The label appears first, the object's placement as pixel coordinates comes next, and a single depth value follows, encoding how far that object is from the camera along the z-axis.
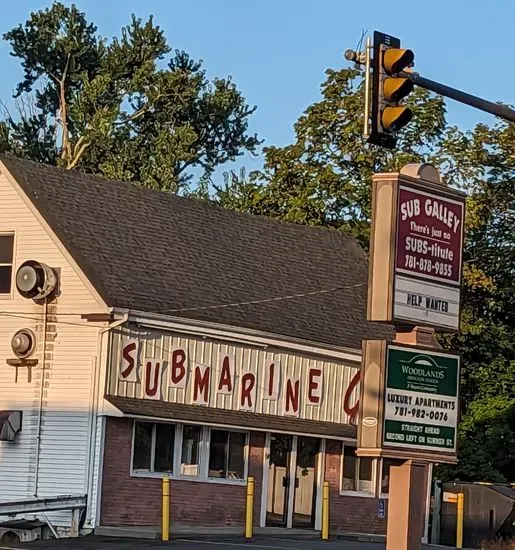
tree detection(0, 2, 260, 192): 60.25
